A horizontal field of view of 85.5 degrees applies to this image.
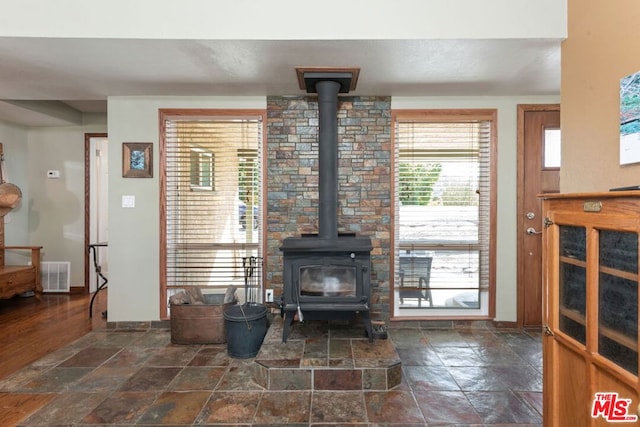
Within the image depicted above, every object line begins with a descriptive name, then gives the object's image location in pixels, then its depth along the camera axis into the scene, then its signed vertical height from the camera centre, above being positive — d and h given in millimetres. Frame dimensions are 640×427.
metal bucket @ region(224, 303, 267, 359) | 2658 -919
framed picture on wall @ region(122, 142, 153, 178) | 3246 +513
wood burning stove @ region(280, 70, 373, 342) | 2559 -350
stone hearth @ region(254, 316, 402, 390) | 2211 -991
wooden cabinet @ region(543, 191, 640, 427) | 1086 -341
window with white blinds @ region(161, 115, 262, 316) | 3287 +122
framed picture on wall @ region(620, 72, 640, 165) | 1473 +408
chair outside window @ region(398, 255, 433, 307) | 3303 -568
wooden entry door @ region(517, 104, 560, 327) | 3225 +248
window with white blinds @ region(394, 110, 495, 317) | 3273 +24
